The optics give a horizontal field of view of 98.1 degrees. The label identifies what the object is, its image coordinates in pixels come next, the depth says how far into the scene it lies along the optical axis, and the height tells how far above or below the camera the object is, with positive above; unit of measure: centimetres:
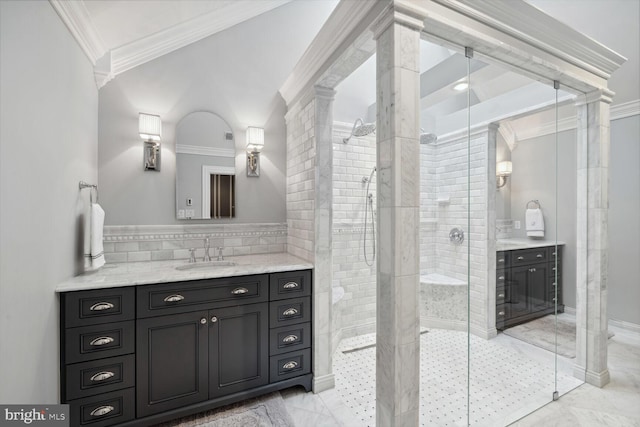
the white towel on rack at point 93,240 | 190 -20
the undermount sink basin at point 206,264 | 227 -45
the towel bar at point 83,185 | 192 +18
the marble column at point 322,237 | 223 -21
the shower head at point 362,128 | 294 +89
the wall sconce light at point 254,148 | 273 +63
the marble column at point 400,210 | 132 +1
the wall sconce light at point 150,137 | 237 +64
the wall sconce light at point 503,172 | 221 +32
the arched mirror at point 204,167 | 254 +41
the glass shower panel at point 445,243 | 171 -20
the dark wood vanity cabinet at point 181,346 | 164 -91
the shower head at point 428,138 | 164 +46
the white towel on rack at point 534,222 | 233 -9
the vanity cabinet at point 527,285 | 232 -62
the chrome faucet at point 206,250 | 244 -35
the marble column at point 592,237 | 227 -20
